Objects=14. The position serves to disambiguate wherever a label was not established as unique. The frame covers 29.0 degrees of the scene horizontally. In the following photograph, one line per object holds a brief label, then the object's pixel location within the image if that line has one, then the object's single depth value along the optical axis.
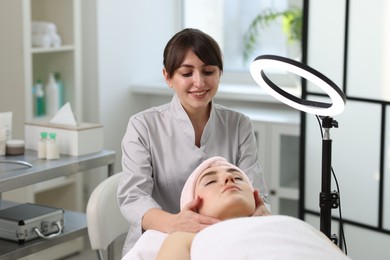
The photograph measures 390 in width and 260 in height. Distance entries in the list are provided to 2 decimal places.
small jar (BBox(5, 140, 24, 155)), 2.68
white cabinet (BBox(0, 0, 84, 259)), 3.21
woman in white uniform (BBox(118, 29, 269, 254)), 1.98
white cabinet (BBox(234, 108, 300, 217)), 3.43
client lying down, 1.43
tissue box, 2.67
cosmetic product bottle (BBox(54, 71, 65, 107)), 3.54
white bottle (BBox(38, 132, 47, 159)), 2.63
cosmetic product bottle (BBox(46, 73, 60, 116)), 3.50
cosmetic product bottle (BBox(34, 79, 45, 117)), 3.46
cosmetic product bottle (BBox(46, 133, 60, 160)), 2.61
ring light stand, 1.66
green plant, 3.70
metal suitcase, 2.44
